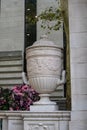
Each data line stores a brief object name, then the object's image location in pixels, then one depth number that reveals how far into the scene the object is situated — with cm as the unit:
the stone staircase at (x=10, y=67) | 1339
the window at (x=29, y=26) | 1384
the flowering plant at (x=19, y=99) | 870
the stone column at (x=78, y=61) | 490
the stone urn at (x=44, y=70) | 509
